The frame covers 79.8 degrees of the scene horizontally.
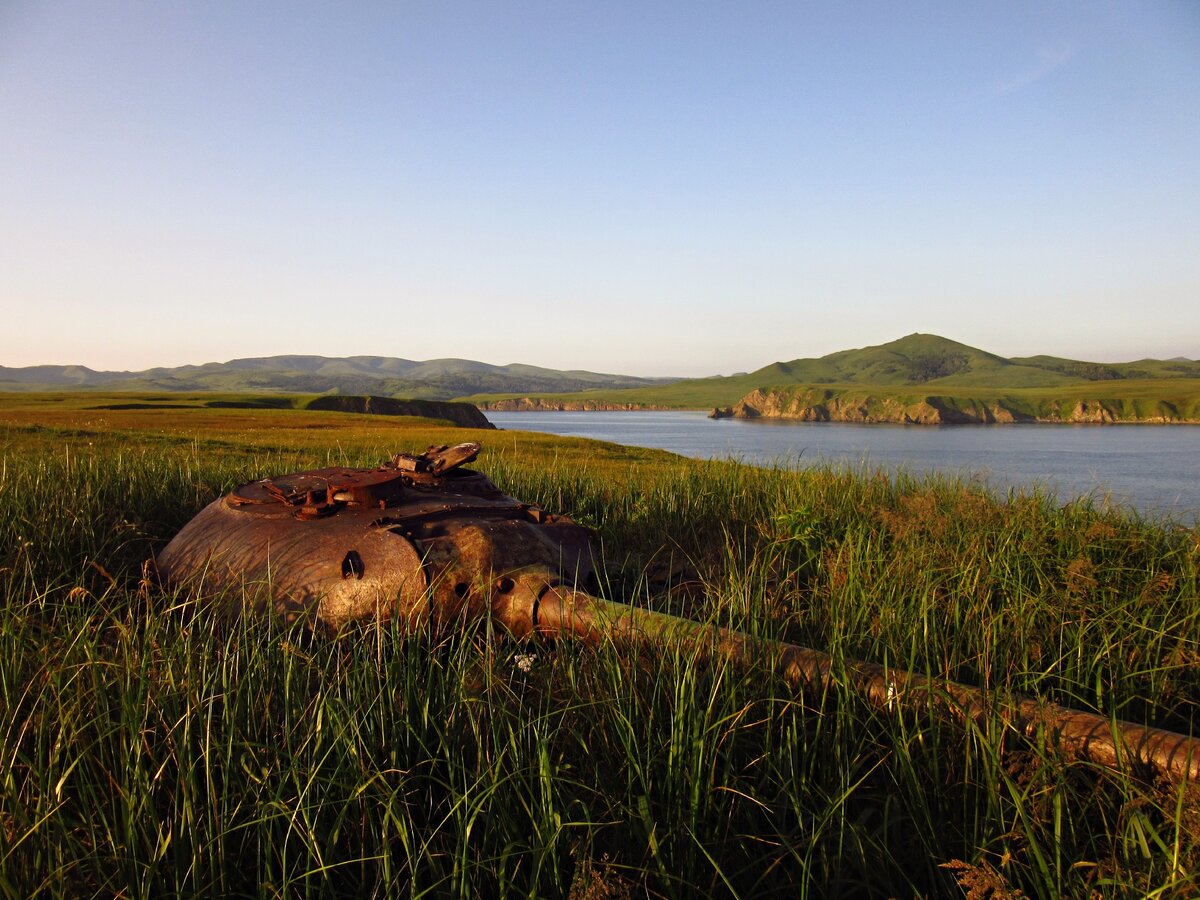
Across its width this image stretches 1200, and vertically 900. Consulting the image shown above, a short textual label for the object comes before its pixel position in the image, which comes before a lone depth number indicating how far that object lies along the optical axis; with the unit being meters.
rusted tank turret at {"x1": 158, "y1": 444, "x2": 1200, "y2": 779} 2.73
